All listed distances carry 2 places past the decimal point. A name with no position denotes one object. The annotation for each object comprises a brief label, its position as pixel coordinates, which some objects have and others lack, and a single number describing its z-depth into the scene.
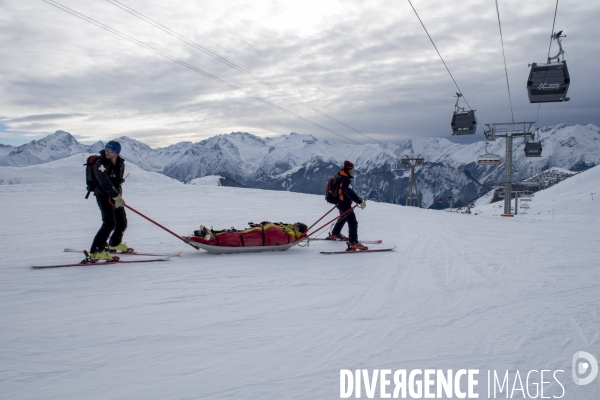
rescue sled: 7.36
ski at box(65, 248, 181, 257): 7.13
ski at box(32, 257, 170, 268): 6.02
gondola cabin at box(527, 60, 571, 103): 17.20
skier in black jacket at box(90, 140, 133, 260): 6.28
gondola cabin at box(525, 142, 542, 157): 35.94
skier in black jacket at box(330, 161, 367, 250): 8.13
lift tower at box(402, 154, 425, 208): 41.06
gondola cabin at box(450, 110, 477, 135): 26.73
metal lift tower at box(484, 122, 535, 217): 36.25
